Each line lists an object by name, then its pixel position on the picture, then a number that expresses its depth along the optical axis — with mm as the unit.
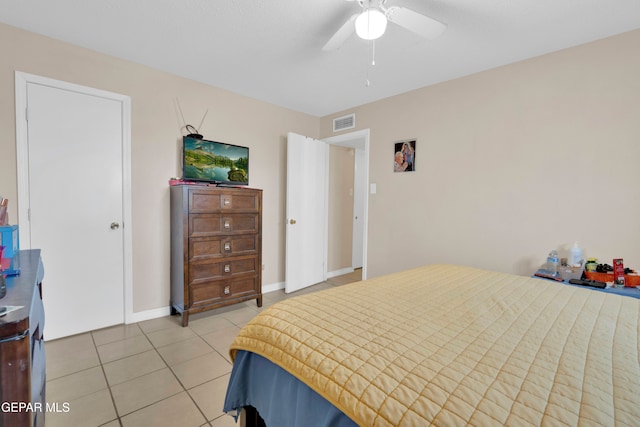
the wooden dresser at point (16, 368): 672
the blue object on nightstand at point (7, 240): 1058
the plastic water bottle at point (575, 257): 2049
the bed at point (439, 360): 659
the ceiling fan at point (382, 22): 1522
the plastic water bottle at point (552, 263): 2121
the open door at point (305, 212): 3584
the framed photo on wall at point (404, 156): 3074
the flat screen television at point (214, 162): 2818
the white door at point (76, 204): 2203
